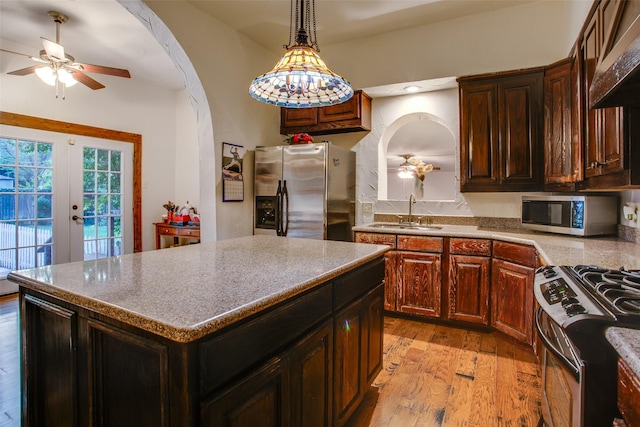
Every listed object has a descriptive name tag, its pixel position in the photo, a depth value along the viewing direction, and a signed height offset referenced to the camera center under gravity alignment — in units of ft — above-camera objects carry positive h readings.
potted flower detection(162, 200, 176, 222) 16.94 +0.27
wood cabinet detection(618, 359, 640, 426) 2.36 -1.34
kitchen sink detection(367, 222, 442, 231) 11.53 -0.46
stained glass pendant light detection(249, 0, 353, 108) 5.55 +2.35
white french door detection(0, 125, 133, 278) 13.33 +0.74
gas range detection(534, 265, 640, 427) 3.01 -1.19
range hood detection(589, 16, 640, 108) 3.06 +1.39
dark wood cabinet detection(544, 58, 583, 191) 7.75 +2.05
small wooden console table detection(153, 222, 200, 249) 15.58 -0.80
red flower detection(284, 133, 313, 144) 11.98 +2.60
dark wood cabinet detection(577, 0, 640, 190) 5.01 +1.43
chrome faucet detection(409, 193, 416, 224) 11.75 +0.37
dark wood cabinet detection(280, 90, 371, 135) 12.08 +3.50
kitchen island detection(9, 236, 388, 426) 2.91 -1.30
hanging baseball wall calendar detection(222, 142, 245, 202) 11.23 +1.37
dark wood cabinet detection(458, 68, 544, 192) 9.47 +2.33
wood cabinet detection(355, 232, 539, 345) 8.45 -1.87
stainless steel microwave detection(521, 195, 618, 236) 7.97 -0.06
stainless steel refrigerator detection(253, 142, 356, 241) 11.19 +0.77
